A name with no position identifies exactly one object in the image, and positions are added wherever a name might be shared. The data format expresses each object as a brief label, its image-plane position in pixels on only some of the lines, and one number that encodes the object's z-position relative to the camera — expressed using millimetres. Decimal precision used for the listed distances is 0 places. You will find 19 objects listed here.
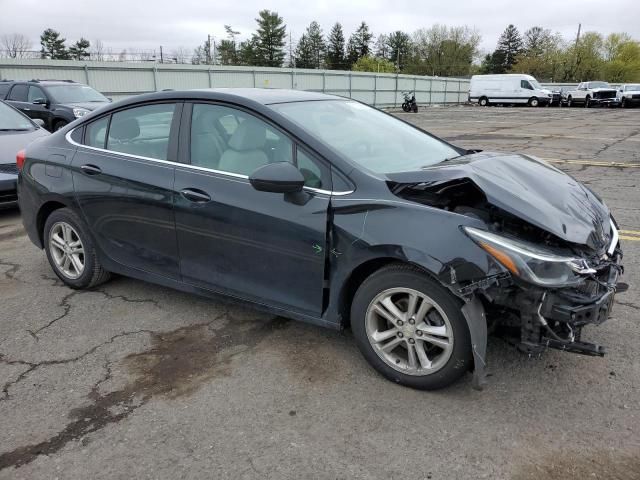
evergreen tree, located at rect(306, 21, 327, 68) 88500
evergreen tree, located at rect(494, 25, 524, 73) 97562
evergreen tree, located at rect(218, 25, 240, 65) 76562
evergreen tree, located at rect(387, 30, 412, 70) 92938
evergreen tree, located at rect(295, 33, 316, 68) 85750
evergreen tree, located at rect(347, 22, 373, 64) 95312
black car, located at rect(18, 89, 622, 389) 2588
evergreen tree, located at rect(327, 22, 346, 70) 91688
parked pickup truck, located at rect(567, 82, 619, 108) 38531
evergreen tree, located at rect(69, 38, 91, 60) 69312
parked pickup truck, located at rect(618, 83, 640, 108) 37344
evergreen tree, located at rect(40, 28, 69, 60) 70562
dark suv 12297
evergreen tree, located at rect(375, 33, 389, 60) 97312
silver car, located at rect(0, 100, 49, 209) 6590
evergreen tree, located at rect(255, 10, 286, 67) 75688
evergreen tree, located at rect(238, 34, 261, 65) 75775
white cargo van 39969
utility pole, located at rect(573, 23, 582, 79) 74000
